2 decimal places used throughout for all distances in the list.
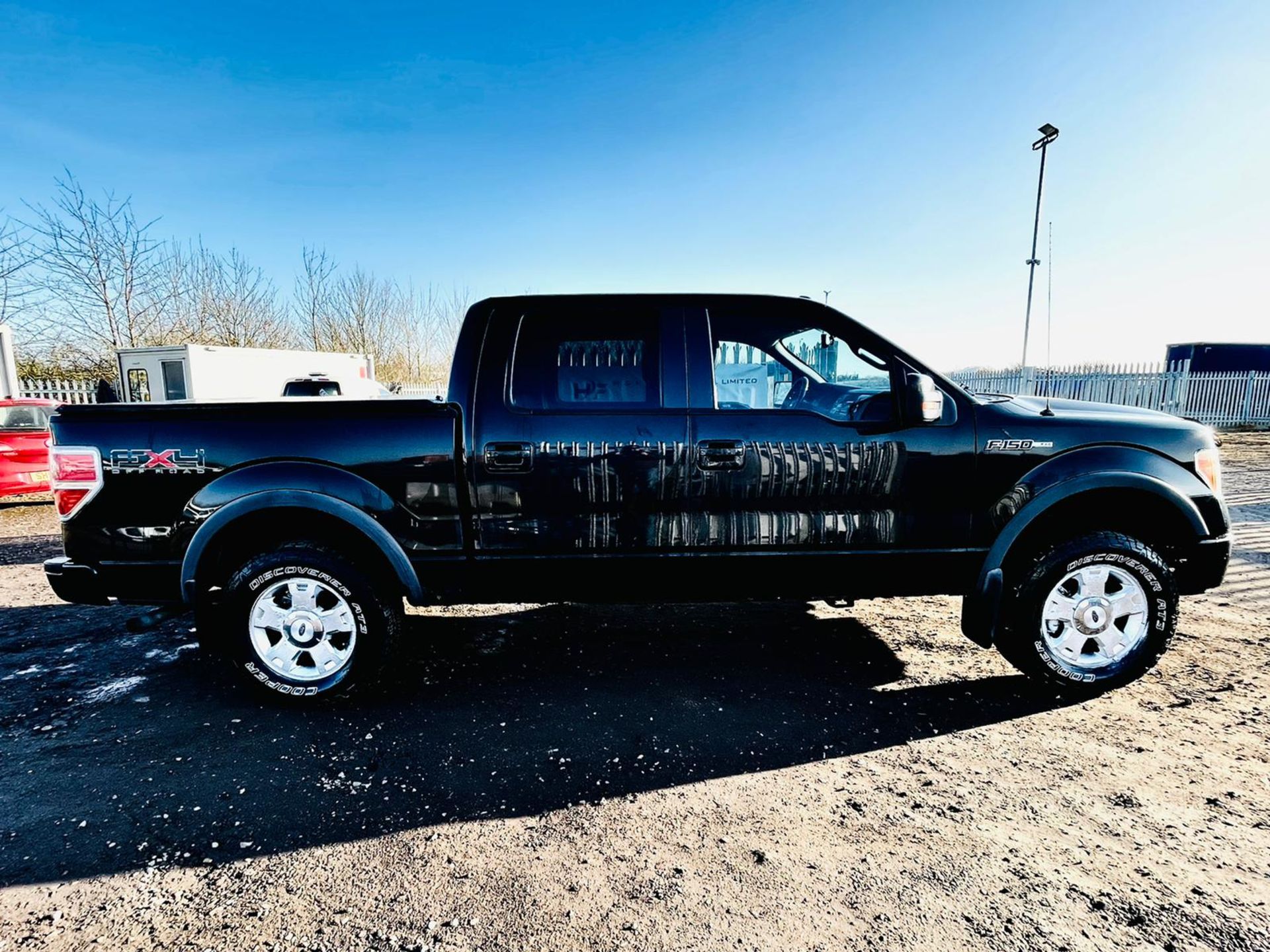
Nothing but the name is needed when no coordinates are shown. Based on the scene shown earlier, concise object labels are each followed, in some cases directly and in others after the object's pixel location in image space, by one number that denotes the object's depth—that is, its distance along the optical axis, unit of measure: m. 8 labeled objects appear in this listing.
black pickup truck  2.91
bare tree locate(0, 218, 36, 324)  15.92
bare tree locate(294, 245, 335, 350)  23.20
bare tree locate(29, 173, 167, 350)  16.73
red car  7.87
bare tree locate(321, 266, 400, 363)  23.58
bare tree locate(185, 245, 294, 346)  19.94
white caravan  13.23
